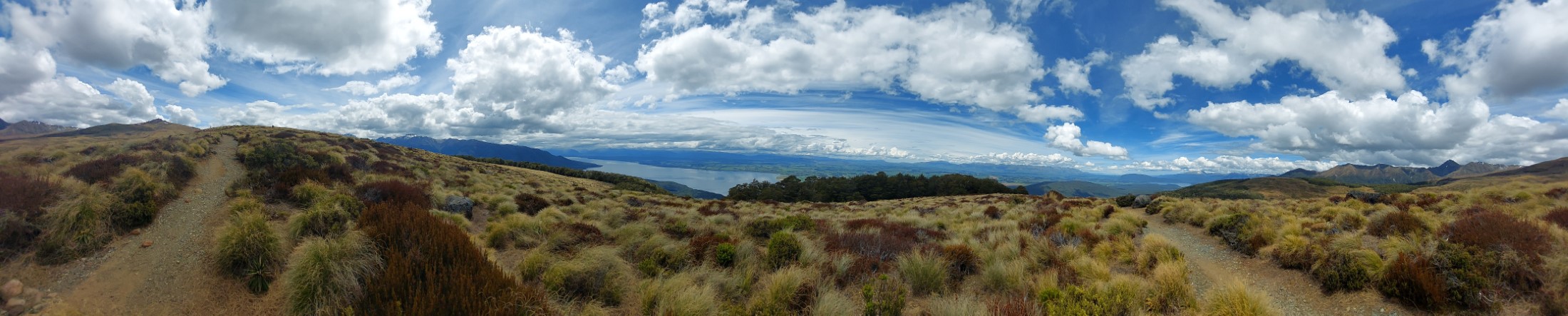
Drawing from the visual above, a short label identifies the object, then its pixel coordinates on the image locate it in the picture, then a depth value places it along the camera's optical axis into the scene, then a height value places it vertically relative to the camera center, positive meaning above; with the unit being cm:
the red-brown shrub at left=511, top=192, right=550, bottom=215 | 1443 -175
